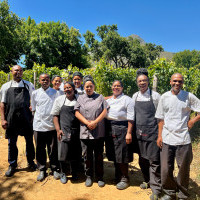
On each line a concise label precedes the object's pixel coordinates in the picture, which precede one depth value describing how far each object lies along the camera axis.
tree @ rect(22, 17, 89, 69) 20.75
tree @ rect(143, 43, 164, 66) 34.54
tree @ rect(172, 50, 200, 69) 49.91
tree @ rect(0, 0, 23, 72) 20.44
